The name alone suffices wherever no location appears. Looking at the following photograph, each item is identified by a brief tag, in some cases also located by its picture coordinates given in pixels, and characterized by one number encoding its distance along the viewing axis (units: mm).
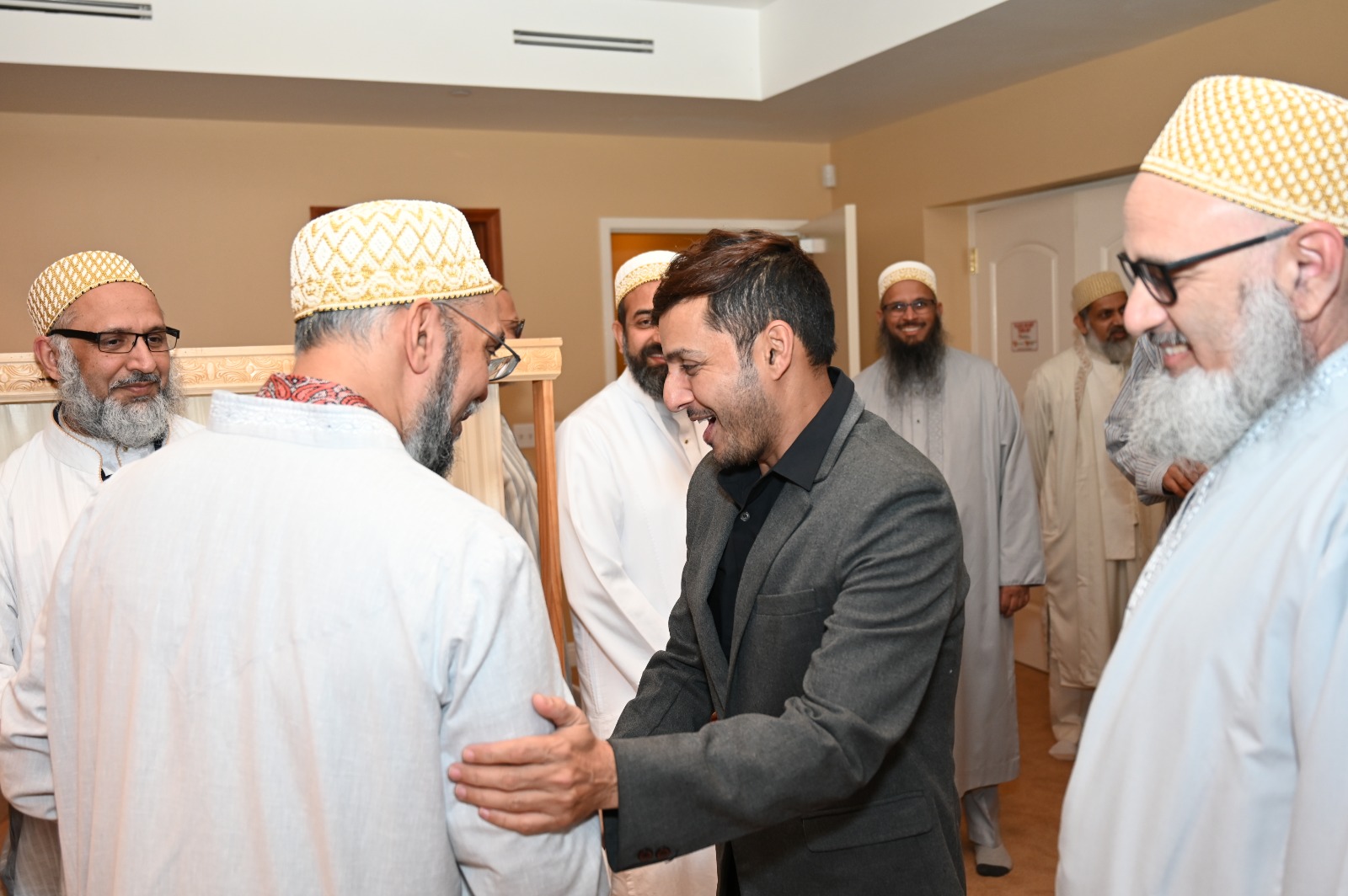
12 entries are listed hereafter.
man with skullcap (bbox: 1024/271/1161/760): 4512
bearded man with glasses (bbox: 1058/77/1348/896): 956
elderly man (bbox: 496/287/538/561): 3838
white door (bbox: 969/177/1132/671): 5062
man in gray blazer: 1250
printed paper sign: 5520
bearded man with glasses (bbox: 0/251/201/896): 2295
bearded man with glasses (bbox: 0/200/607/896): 1072
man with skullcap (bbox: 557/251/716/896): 2768
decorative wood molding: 2557
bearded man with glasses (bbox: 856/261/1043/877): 3623
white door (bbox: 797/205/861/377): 5414
